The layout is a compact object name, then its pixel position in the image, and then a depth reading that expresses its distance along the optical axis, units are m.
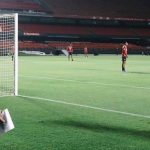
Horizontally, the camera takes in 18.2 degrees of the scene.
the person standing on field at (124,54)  24.20
